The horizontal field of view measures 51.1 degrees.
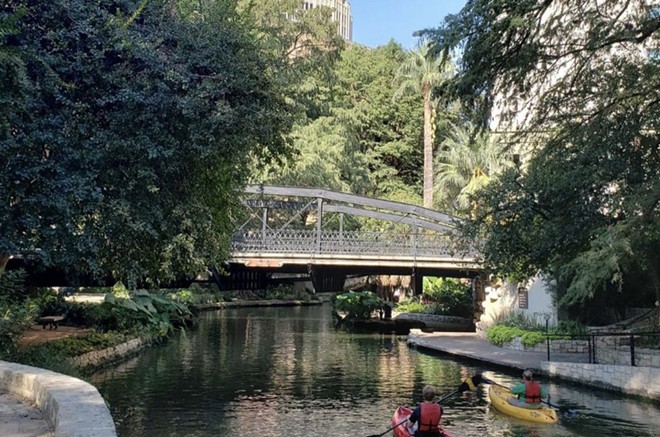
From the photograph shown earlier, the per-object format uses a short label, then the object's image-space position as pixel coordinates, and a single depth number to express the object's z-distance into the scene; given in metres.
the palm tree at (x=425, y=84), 47.68
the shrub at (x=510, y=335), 25.39
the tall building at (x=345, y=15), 160.25
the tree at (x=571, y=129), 14.33
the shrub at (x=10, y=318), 14.35
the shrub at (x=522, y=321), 28.03
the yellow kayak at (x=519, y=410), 15.66
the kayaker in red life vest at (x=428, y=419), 12.80
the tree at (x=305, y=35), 46.62
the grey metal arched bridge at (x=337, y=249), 31.97
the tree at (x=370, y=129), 52.03
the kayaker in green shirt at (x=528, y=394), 15.95
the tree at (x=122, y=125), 13.73
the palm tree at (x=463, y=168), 41.60
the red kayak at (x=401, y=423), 13.29
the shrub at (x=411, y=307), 44.51
